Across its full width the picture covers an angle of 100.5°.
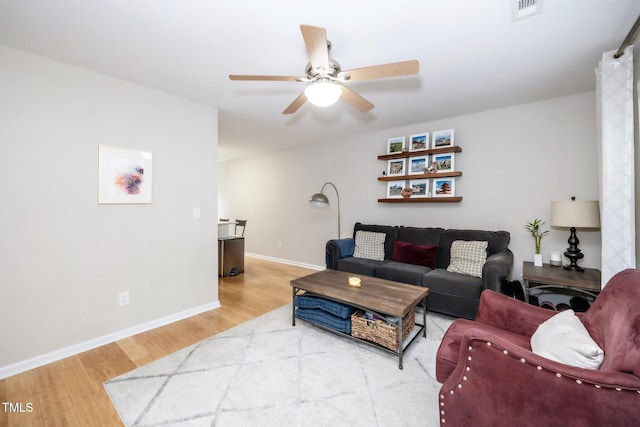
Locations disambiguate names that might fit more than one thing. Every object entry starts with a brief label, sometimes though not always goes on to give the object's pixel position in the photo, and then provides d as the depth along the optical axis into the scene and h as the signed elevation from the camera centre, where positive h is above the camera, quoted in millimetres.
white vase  2823 -490
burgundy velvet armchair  896 -622
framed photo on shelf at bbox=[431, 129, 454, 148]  3529 +1018
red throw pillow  3281 -511
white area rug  1531 -1161
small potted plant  2875 -197
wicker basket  2062 -945
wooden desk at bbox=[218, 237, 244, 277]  4414 -727
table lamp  2396 -29
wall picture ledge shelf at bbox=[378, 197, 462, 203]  3521 +198
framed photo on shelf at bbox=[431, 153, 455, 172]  3521 +701
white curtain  1934 +378
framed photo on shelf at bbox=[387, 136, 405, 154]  3938 +1035
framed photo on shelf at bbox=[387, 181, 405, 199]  3975 +378
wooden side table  2279 -579
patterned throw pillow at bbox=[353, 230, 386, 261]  3764 -462
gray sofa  2600 -638
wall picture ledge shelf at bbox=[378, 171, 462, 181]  3496 +529
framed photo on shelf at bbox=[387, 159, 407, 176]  3930 +704
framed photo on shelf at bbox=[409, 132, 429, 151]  3703 +1024
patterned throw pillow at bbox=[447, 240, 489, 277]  2865 -487
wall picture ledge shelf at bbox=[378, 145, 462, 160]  3465 +852
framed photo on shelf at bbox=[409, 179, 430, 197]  3732 +381
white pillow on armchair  1048 -556
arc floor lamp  3941 +201
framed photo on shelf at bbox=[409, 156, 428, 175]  3742 +700
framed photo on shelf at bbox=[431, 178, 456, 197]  3549 +358
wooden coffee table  2010 -685
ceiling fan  1643 +935
